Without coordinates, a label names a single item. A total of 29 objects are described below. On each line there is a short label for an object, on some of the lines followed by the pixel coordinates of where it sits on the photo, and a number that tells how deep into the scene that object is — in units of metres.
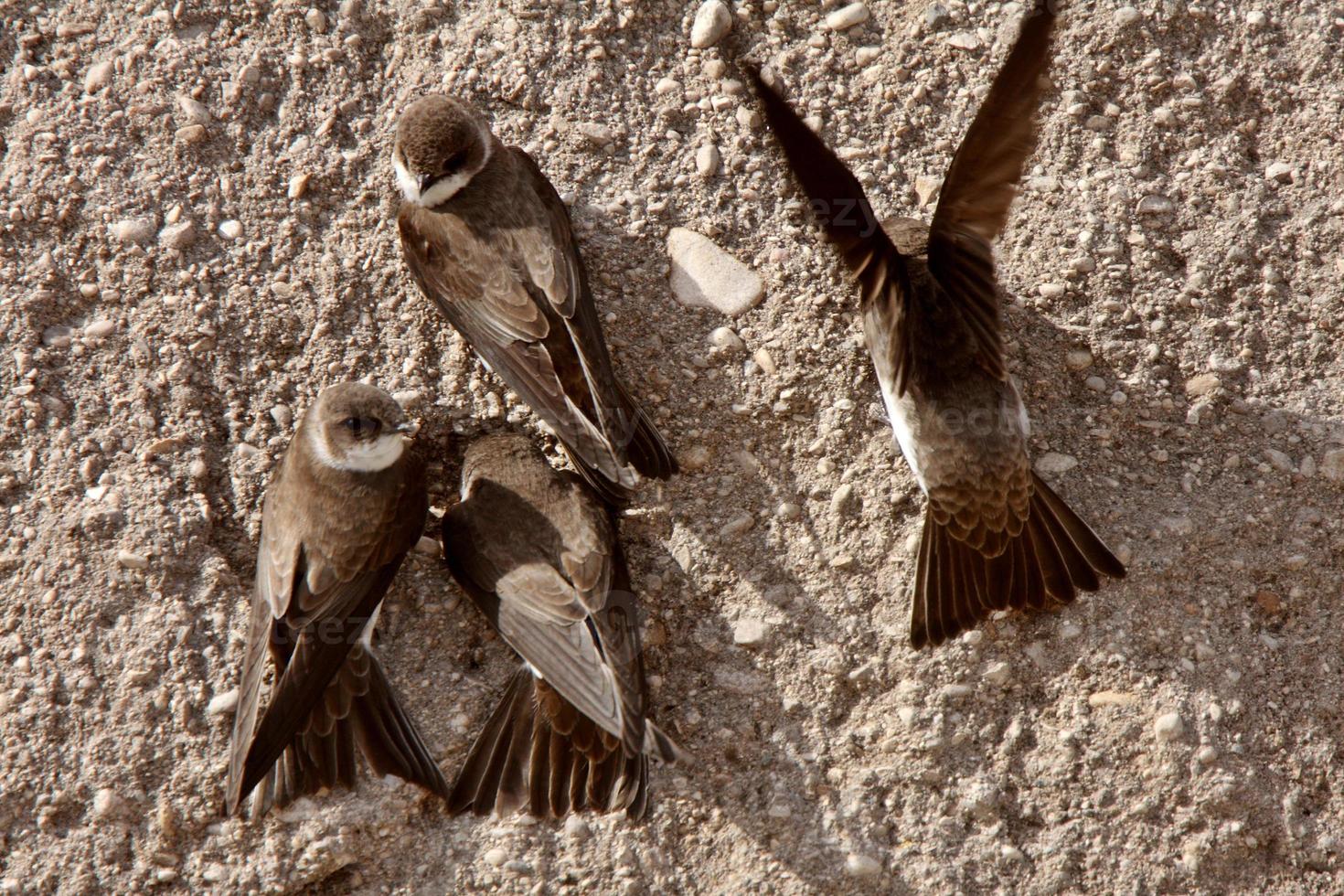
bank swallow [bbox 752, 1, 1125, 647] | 5.91
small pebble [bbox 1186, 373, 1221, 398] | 6.44
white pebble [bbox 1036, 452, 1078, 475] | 6.40
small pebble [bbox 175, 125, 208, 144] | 6.85
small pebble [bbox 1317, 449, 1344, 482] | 6.27
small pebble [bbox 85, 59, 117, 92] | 6.92
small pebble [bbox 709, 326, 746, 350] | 6.61
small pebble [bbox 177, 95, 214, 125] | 6.88
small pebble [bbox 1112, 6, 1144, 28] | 6.86
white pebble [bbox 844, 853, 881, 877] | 5.87
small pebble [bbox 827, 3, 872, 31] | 7.03
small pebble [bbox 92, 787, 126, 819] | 5.99
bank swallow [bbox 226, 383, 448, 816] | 5.96
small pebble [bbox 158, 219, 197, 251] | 6.71
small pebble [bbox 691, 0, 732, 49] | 7.00
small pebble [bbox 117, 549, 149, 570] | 6.28
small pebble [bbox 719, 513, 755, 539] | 6.43
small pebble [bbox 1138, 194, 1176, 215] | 6.68
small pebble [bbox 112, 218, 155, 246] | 6.72
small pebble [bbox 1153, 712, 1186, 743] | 5.86
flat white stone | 6.72
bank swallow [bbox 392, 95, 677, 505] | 6.20
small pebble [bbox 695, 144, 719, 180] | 6.85
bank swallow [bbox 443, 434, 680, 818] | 5.90
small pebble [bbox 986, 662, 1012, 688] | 6.07
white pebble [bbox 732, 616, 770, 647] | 6.25
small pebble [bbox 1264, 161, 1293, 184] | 6.71
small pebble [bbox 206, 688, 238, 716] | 6.12
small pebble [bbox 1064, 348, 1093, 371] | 6.52
